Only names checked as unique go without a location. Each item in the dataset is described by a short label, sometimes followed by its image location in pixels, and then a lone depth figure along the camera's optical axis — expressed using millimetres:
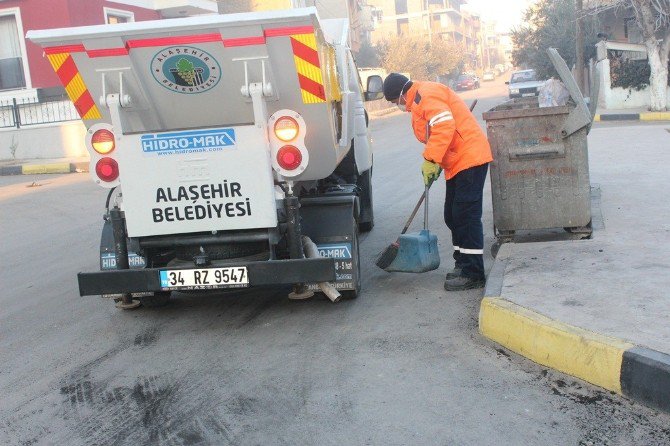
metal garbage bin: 6566
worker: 5984
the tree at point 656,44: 24203
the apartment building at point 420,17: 91375
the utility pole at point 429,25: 73212
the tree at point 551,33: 34125
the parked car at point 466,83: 67312
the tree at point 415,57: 54925
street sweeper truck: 4906
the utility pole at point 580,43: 28234
